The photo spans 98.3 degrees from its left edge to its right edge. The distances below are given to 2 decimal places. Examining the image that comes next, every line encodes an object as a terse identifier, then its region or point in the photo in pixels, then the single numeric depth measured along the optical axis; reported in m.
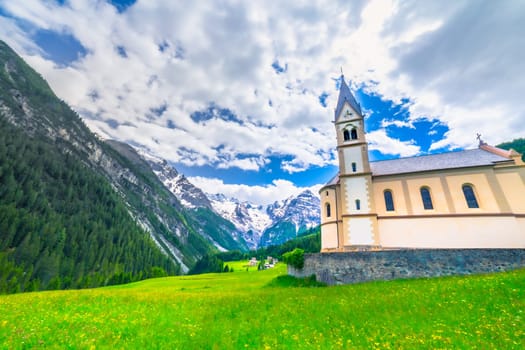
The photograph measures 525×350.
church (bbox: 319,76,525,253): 29.73
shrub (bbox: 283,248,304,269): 29.38
